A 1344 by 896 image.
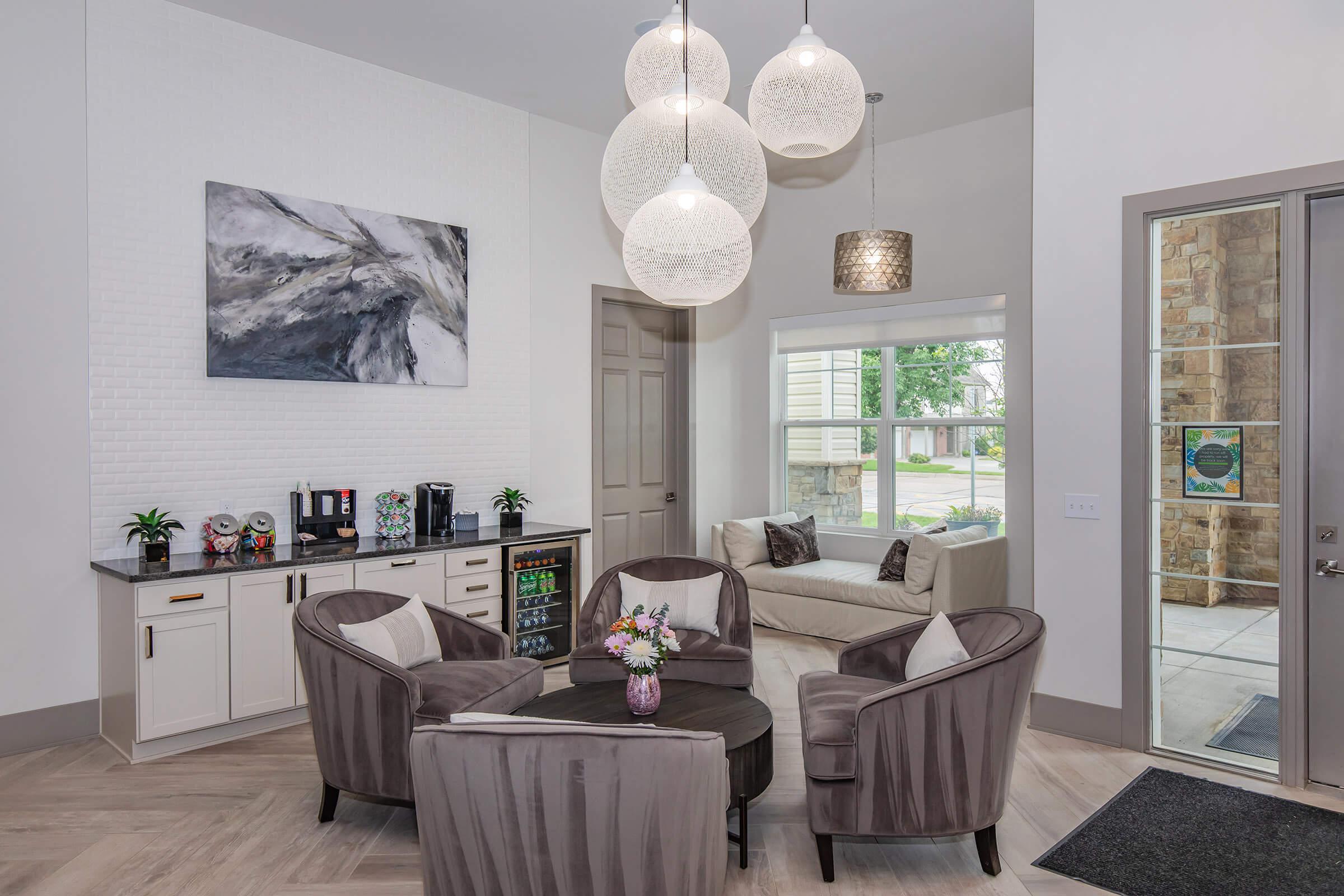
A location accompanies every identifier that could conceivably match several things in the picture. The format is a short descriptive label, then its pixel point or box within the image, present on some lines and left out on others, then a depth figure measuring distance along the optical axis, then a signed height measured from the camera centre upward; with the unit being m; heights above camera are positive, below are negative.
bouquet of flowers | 2.92 -0.69
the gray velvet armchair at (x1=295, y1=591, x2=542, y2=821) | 2.87 -0.93
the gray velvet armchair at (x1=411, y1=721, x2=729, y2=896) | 1.73 -0.75
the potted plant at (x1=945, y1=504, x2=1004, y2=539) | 5.72 -0.52
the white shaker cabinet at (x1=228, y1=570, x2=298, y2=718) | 3.77 -0.90
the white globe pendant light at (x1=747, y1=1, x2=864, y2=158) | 2.56 +1.06
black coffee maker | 4.78 -0.37
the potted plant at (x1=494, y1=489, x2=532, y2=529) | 5.15 -0.40
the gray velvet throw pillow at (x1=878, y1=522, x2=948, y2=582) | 5.43 -0.79
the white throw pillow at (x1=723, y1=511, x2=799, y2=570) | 6.05 -0.73
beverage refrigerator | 4.84 -0.92
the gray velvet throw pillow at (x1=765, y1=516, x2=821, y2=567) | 6.01 -0.73
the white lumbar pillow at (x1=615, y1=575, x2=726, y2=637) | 3.92 -0.73
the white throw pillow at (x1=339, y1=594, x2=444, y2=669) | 3.19 -0.76
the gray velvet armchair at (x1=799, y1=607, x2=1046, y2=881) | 2.58 -0.97
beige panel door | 6.18 +0.06
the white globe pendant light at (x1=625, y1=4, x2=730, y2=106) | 2.69 +1.23
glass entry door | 3.43 -0.18
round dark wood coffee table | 2.75 -0.99
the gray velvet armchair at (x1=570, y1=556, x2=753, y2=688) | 3.65 -0.89
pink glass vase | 3.01 -0.90
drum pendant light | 4.97 +1.07
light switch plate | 3.83 -0.30
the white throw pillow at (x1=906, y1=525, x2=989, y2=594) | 5.09 -0.71
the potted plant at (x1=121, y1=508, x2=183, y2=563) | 3.73 -0.40
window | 5.77 +0.04
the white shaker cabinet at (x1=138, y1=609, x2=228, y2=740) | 3.53 -0.98
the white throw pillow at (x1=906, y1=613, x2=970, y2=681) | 2.87 -0.73
